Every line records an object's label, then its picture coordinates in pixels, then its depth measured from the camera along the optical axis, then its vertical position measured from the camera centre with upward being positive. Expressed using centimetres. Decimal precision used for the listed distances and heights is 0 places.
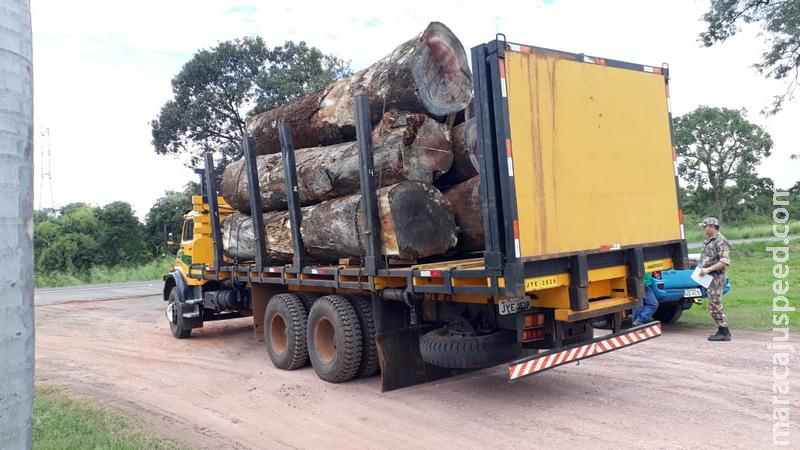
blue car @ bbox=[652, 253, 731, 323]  917 -70
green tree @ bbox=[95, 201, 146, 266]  3319 +212
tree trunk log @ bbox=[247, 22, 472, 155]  665 +194
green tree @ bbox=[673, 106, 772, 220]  3234 +484
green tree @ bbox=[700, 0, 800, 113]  1644 +570
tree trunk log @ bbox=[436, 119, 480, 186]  649 +106
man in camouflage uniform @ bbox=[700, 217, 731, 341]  838 -38
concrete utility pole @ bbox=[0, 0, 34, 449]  193 +17
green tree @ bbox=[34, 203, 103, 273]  3094 +175
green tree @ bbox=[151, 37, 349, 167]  2391 +689
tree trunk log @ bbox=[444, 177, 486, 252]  632 +42
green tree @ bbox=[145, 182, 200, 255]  3019 +288
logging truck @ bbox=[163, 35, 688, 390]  507 +4
